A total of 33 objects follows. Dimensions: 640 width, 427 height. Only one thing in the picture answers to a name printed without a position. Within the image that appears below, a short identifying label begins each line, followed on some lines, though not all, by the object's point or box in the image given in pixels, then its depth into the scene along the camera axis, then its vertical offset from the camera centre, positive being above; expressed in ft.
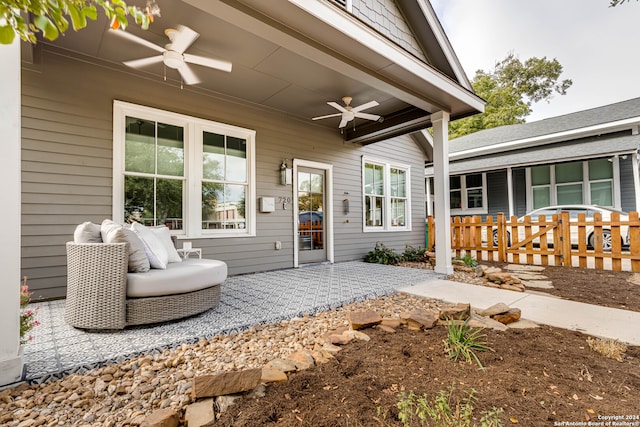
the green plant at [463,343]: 5.88 -2.65
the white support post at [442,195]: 16.05 +1.31
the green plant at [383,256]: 20.75 -2.64
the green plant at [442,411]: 3.89 -2.71
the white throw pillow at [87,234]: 8.14 -0.29
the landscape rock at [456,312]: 7.99 -2.58
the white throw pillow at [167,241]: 10.62 -0.69
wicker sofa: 7.53 -1.78
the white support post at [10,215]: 5.14 +0.18
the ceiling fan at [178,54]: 9.60 +5.97
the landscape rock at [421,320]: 7.55 -2.63
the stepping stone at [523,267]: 17.45 -3.03
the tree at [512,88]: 56.29 +25.64
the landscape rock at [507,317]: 8.25 -2.78
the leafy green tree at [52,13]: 2.38 +1.82
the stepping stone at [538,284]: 13.09 -3.06
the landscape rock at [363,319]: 7.74 -2.68
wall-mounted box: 16.58 +0.99
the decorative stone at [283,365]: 5.48 -2.75
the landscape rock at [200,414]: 4.02 -2.74
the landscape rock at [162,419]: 3.91 -2.68
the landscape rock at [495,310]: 8.43 -2.67
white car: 21.88 +0.06
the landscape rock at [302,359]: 5.66 -2.78
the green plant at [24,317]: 5.92 -1.94
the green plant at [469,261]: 18.29 -2.71
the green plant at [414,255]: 22.30 -2.71
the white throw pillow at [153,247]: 8.92 -0.77
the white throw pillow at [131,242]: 7.98 -0.54
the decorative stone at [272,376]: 5.01 -2.69
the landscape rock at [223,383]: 4.59 -2.58
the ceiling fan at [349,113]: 14.99 +5.63
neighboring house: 25.34 +5.20
